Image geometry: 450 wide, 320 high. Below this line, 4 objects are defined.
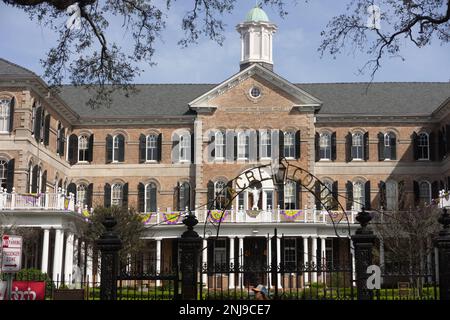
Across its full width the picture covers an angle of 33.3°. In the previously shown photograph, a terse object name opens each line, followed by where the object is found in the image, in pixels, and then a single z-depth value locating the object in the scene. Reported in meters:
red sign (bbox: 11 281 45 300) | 20.39
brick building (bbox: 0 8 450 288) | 48.50
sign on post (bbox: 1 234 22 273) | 15.61
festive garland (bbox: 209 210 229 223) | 45.22
